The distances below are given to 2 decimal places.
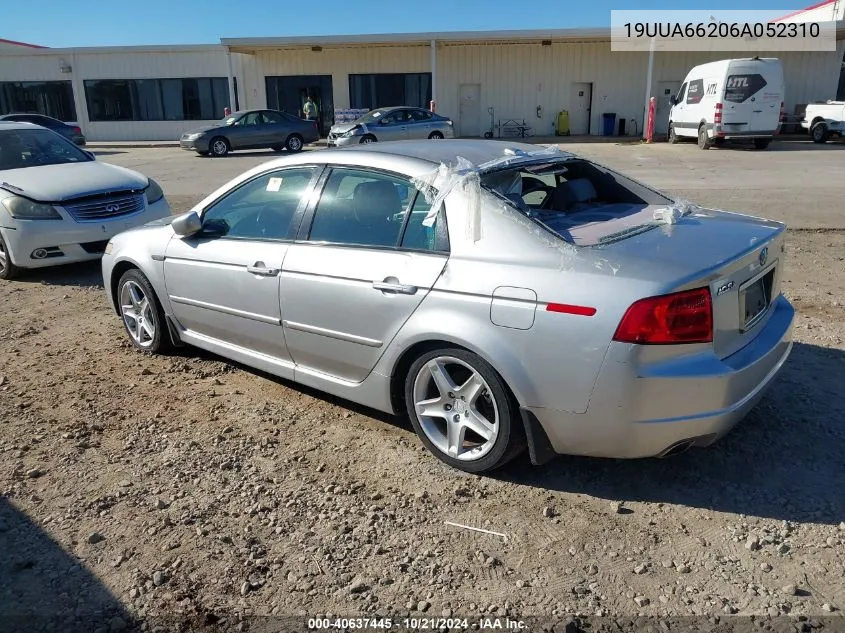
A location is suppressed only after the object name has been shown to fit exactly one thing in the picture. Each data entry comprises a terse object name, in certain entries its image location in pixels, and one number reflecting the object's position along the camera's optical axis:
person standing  29.12
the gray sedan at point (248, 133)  22.98
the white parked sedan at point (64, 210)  7.08
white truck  23.72
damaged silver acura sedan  2.80
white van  20.97
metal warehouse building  30.20
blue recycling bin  30.53
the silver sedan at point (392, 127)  22.23
